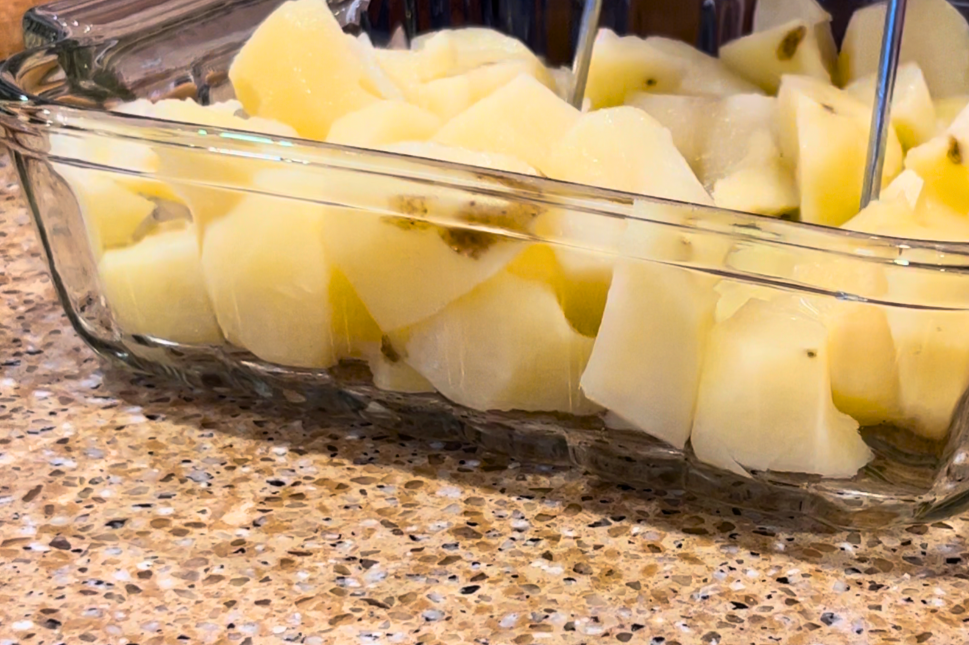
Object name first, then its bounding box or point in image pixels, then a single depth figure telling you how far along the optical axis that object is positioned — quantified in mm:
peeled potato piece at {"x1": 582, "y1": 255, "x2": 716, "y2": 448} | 447
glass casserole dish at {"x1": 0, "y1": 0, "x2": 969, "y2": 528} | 443
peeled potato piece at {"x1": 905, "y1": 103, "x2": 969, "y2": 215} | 488
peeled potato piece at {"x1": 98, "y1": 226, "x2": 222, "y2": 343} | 487
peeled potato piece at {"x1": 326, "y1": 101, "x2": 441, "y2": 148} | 493
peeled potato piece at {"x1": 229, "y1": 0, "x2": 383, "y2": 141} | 513
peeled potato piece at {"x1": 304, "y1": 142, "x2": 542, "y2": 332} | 456
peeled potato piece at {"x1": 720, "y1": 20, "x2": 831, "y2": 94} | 569
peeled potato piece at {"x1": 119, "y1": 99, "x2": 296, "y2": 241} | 472
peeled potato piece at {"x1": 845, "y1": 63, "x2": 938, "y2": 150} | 532
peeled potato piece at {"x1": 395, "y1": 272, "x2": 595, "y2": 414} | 461
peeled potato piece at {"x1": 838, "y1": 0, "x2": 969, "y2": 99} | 581
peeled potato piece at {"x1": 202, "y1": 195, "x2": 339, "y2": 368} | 473
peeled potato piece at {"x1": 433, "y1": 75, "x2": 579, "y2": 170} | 490
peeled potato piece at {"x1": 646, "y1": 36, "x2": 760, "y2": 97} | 571
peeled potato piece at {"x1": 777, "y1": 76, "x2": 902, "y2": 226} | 504
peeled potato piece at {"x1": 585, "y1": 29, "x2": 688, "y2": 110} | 565
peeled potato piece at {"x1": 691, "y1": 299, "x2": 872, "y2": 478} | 443
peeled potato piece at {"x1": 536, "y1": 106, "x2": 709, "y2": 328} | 474
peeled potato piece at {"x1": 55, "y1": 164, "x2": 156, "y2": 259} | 490
